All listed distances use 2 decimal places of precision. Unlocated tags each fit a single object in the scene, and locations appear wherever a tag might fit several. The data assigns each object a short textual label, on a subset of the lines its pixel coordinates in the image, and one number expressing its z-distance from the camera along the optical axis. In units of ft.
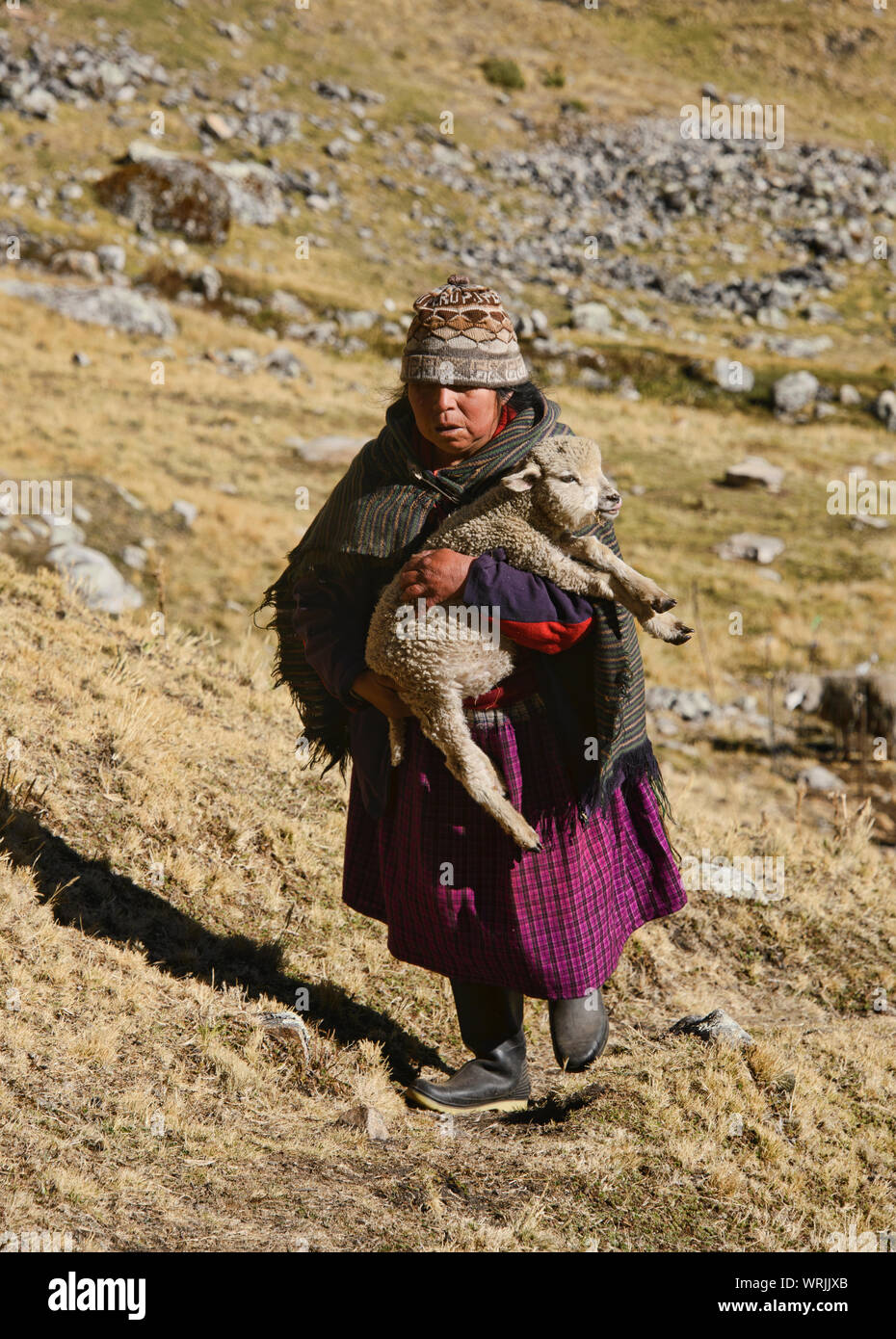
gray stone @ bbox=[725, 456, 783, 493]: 71.82
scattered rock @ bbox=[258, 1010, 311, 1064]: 13.51
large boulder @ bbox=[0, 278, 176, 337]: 79.15
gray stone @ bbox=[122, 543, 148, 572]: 43.40
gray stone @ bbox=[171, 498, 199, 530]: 50.19
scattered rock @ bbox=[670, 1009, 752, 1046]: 15.12
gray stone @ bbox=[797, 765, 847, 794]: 38.75
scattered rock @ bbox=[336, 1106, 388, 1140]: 12.35
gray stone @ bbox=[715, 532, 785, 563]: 59.70
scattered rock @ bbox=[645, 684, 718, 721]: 43.16
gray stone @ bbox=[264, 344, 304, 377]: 81.51
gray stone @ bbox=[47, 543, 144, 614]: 34.78
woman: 10.61
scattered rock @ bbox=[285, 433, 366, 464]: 64.34
